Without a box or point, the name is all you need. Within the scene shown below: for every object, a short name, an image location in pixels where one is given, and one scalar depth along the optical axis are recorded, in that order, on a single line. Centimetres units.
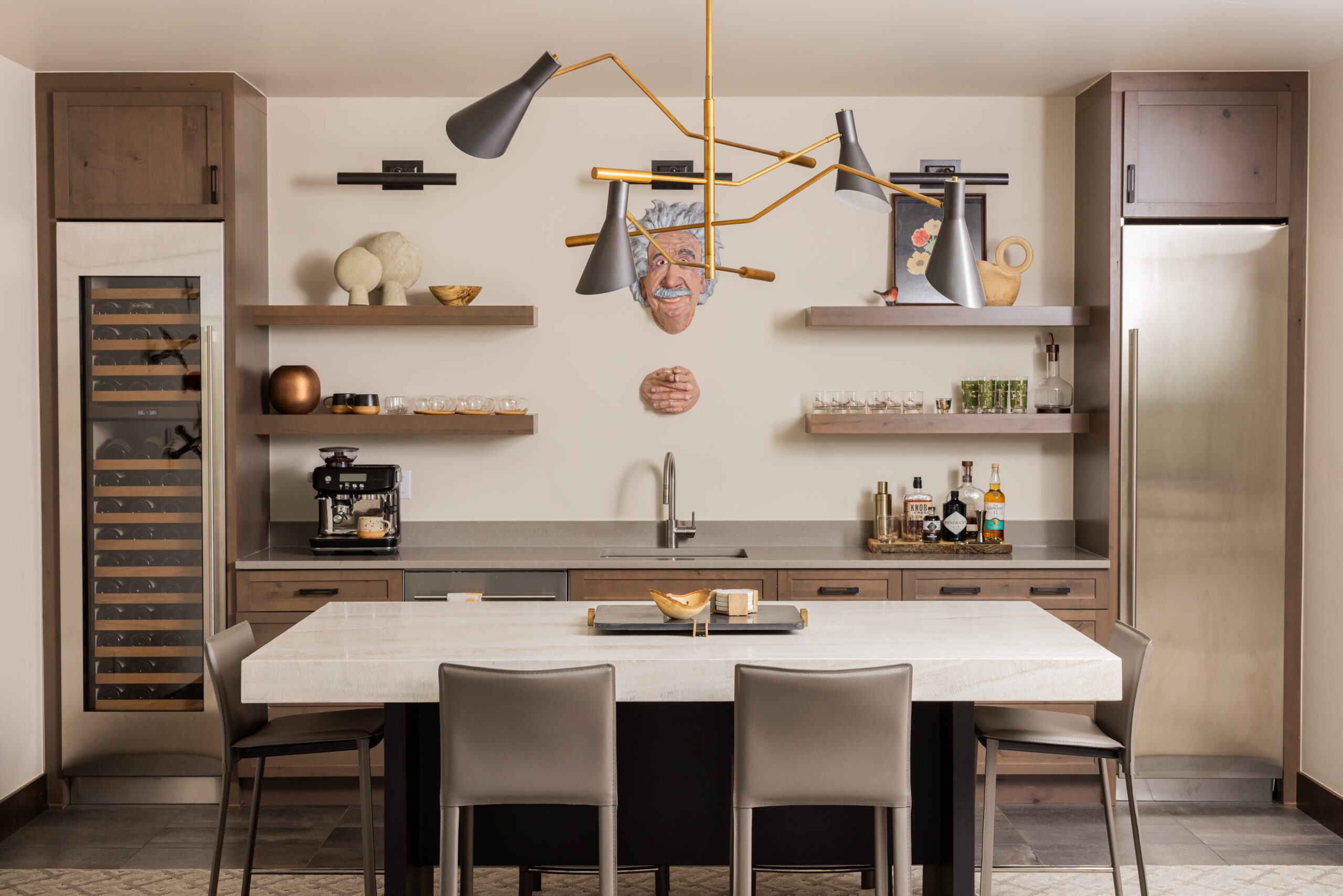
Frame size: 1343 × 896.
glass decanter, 410
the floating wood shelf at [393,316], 395
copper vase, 400
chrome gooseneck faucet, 413
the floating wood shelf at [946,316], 394
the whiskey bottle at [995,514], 408
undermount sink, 411
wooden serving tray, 393
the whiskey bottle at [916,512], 409
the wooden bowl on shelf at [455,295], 400
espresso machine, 392
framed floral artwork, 417
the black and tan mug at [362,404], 403
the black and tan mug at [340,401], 403
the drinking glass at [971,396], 411
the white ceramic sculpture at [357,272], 400
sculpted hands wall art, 419
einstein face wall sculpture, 415
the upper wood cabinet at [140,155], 377
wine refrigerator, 376
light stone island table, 224
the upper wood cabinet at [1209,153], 380
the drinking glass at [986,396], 408
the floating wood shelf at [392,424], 395
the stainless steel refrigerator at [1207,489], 379
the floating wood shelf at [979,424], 397
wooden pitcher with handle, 405
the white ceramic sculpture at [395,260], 405
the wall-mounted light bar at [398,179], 408
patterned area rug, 308
